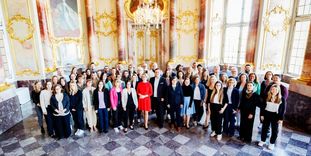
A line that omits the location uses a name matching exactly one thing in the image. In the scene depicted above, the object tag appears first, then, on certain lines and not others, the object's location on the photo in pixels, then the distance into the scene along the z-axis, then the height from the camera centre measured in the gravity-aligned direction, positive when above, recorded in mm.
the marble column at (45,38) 7161 +540
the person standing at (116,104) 4645 -1315
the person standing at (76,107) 4539 -1353
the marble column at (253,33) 6766 +631
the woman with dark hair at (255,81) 4699 -779
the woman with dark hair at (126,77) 5629 -777
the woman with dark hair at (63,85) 4730 -836
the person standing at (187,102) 4703 -1311
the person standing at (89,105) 4609 -1328
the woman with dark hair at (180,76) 5083 -711
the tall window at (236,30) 8252 +910
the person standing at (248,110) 4086 -1342
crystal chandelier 6427 +1241
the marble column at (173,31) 8867 +941
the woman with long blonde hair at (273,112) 3856 -1308
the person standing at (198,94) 4781 -1123
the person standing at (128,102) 4746 -1295
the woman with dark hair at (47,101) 4383 -1143
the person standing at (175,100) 4663 -1235
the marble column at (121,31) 8883 +978
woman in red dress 4824 -1143
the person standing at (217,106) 4285 -1301
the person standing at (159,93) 4930 -1131
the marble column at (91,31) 8656 +956
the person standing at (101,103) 4578 -1263
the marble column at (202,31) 8705 +913
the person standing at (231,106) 4246 -1279
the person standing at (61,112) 4332 -1410
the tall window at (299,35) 6042 +494
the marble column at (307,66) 4875 -438
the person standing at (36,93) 4473 -972
